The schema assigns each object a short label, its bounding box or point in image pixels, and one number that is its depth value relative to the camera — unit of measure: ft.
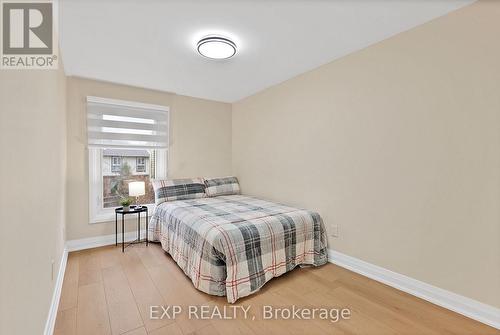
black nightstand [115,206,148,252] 9.90
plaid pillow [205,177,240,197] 12.51
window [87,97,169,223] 10.44
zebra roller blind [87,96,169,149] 10.41
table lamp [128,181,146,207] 10.23
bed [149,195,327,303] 6.61
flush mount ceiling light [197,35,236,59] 7.06
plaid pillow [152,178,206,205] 10.91
